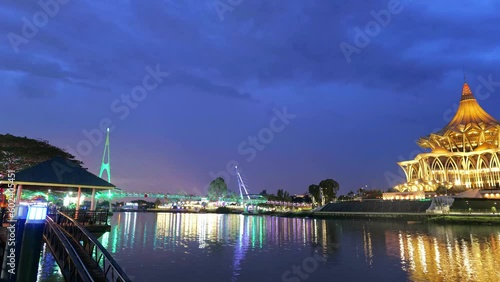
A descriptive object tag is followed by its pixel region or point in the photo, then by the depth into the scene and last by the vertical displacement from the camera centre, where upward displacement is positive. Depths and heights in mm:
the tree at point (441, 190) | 84188 +2721
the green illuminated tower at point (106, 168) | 96062 +8889
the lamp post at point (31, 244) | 7578 -1063
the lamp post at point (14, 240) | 7891 -1144
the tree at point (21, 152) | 38219 +5497
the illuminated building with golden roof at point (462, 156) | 94562 +13520
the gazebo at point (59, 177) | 24594 +1658
